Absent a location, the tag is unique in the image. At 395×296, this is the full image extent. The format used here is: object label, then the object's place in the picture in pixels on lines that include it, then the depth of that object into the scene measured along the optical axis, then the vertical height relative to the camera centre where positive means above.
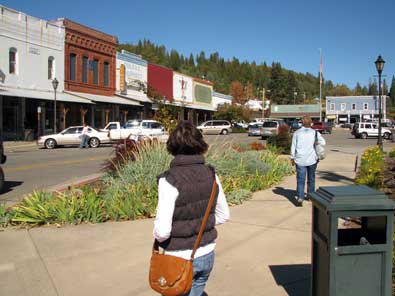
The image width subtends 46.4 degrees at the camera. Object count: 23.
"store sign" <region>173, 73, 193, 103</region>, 53.91 +4.86
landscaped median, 7.17 -1.15
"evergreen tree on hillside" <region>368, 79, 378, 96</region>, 151.88 +15.58
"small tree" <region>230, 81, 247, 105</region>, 101.38 +7.96
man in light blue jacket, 8.30 -0.45
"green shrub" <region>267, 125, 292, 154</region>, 19.44 -0.53
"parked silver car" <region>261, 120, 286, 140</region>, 38.25 +0.13
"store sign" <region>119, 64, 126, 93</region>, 42.19 +4.41
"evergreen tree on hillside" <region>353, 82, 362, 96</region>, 185.88 +15.60
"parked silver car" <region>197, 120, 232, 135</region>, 48.84 +0.11
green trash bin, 3.12 -0.84
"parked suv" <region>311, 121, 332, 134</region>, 51.86 +0.25
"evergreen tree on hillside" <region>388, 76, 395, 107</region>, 188.75 +15.57
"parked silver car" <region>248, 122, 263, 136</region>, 45.28 -0.25
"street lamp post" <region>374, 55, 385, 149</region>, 21.84 +3.16
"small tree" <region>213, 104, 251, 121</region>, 64.38 +2.18
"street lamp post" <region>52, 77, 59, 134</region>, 30.07 +2.85
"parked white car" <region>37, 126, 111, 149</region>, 28.21 -0.71
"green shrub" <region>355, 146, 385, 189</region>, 7.85 -0.74
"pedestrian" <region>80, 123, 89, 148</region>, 28.23 -0.69
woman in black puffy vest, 2.95 -0.49
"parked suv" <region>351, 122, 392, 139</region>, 44.22 -0.06
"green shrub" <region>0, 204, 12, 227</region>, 7.05 -1.41
